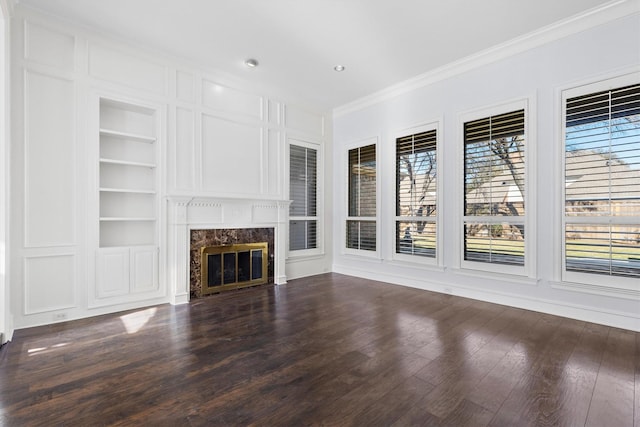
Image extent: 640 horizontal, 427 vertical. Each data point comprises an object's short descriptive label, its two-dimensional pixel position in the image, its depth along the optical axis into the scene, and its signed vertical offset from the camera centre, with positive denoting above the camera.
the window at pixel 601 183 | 3.04 +0.31
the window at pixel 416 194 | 4.64 +0.29
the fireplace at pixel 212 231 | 4.04 -0.26
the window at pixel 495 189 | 3.77 +0.30
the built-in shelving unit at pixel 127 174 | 3.77 +0.48
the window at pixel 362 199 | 5.48 +0.25
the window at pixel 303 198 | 5.53 +0.28
